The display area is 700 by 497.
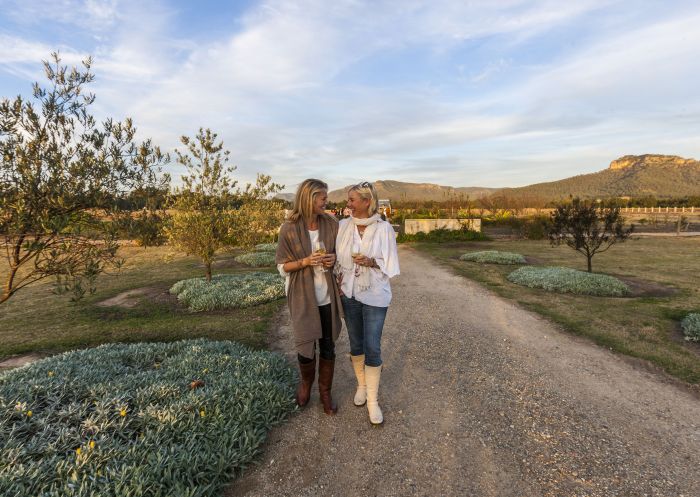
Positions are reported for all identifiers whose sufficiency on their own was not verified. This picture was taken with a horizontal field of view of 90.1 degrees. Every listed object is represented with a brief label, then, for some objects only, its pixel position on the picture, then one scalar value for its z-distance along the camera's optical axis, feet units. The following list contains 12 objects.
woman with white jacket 11.79
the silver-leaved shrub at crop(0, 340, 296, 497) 8.87
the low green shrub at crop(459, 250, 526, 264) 49.29
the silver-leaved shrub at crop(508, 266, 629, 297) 31.73
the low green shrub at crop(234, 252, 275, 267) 52.65
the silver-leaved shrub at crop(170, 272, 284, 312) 28.89
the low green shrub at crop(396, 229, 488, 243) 76.18
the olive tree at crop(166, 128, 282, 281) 33.50
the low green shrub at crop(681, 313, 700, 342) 20.33
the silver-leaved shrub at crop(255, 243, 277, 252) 66.31
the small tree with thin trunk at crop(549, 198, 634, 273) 37.37
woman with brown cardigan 11.75
